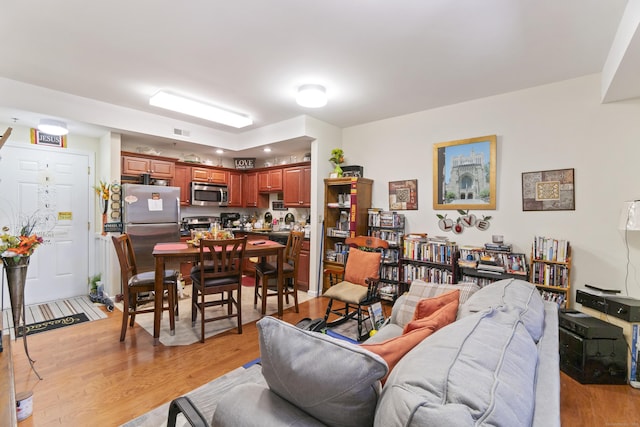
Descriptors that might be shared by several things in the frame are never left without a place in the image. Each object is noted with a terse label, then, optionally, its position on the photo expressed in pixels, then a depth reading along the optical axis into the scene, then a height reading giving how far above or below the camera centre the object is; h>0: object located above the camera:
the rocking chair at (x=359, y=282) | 2.90 -0.78
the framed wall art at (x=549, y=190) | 3.04 +0.25
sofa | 0.65 -0.44
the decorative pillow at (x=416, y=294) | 2.02 -0.61
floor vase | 2.13 -0.53
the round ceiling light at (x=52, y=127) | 3.54 +0.99
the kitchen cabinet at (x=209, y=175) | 5.26 +0.65
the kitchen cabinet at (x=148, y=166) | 4.33 +0.66
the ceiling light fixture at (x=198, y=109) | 3.41 +1.28
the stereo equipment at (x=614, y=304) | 2.27 -0.77
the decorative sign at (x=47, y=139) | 3.90 +0.94
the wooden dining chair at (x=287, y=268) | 3.49 -0.73
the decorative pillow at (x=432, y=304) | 1.56 -0.50
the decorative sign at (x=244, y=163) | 5.95 +0.96
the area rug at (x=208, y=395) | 1.79 -1.32
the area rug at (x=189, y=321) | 2.94 -1.31
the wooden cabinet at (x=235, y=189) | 5.86 +0.41
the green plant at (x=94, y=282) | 4.23 -1.10
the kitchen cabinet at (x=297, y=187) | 4.96 +0.41
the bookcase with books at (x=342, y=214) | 4.23 -0.05
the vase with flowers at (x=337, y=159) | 4.49 +0.81
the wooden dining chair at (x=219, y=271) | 2.83 -0.65
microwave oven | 5.18 +0.28
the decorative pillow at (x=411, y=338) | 1.03 -0.49
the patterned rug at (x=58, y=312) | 3.27 -1.31
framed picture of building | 3.51 +0.49
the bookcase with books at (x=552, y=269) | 2.88 -0.57
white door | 3.74 -0.02
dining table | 2.74 -0.49
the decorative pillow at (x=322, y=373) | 0.78 -0.47
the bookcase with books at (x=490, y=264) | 3.10 -0.57
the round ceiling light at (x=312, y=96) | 3.19 +1.28
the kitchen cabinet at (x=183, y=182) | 5.02 +0.48
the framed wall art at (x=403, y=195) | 4.12 +0.24
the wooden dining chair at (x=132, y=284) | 2.79 -0.74
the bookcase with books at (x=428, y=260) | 3.51 -0.60
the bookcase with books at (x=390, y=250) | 3.95 -0.53
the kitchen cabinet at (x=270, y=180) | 5.42 +0.57
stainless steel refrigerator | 4.06 -0.13
